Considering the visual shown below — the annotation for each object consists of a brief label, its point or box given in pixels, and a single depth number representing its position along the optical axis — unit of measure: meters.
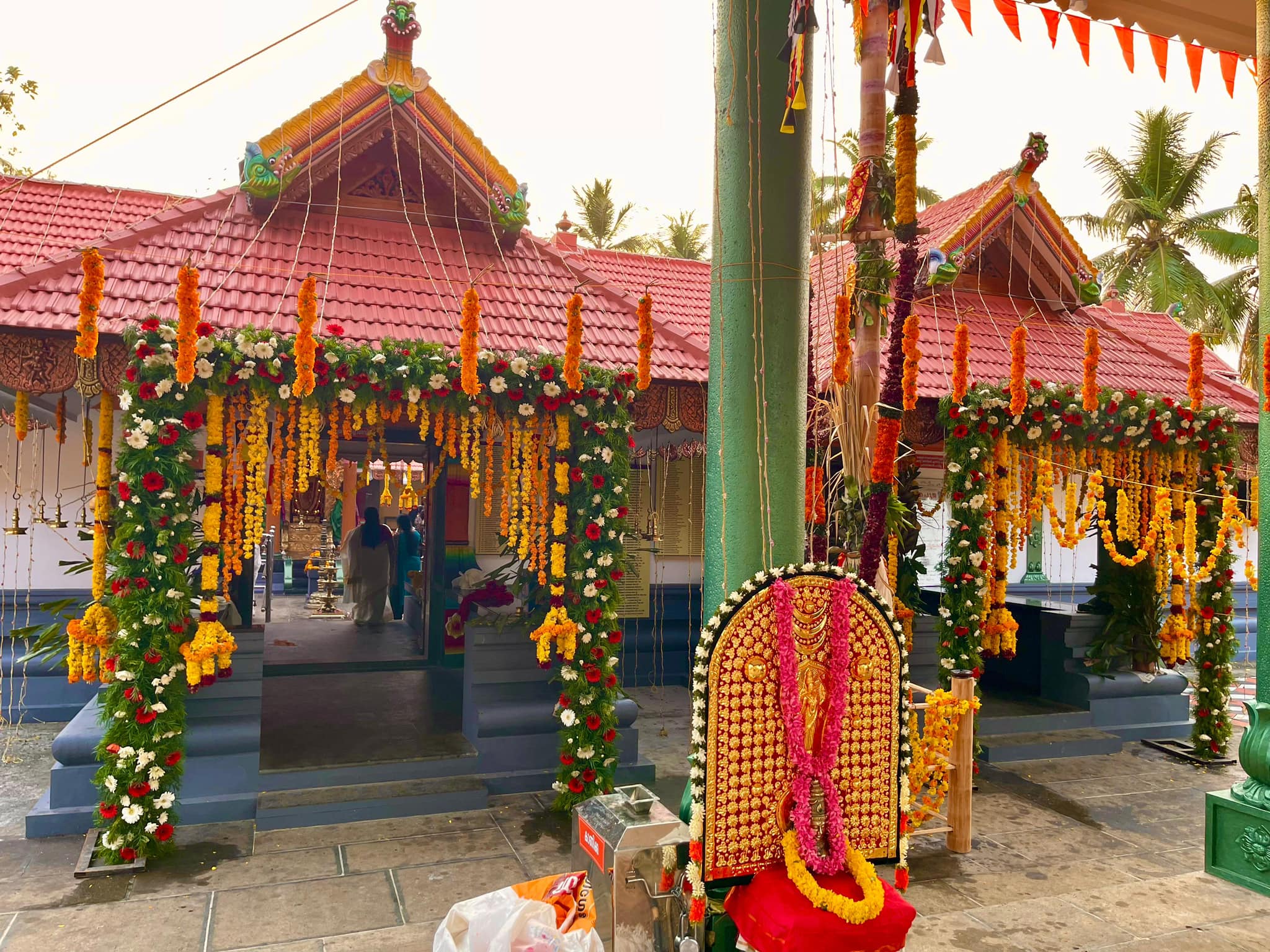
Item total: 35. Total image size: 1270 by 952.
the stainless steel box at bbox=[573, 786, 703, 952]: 3.58
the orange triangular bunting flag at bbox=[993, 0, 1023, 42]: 5.44
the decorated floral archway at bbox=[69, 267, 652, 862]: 5.78
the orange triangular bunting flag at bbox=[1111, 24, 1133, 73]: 6.04
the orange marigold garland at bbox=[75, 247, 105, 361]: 5.07
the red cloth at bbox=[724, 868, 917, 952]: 3.07
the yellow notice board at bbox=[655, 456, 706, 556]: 11.36
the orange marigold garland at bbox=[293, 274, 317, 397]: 5.48
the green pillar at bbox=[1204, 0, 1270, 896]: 4.84
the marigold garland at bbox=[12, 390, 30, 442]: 5.98
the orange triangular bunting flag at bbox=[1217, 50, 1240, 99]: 6.48
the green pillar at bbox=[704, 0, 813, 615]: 4.03
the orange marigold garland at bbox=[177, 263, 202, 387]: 5.28
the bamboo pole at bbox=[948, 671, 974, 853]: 6.29
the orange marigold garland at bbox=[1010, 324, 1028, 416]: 6.62
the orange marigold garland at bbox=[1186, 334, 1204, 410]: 7.05
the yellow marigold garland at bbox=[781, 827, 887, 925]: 3.12
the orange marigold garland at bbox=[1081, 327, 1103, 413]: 6.85
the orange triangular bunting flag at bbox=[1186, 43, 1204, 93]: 6.36
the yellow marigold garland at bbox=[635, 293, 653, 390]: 5.97
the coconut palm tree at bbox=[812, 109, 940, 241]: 22.97
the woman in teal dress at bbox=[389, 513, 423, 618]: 13.32
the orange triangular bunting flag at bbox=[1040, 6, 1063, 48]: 5.75
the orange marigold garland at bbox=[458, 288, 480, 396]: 5.79
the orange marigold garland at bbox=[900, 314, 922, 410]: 4.19
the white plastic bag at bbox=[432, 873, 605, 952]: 3.51
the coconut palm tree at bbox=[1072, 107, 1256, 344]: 20.34
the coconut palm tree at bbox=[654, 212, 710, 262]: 29.50
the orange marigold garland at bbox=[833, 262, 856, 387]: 4.53
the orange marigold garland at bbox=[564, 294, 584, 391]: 6.06
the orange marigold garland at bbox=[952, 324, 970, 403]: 6.43
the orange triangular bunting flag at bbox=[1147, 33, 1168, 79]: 6.16
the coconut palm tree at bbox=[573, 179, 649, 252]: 30.06
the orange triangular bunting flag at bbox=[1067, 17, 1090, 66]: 5.88
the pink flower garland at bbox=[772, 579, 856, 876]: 3.31
